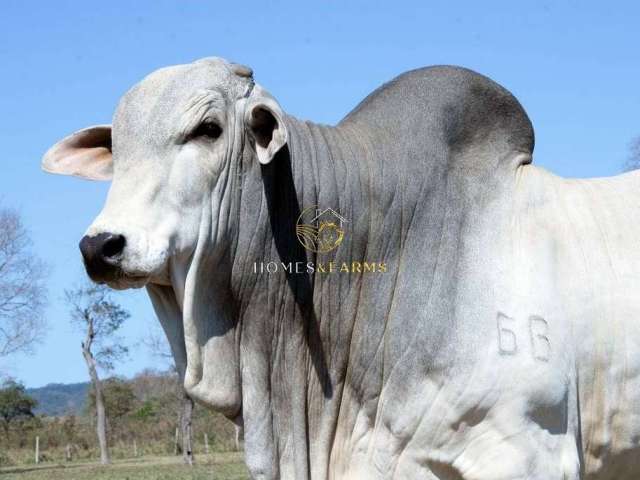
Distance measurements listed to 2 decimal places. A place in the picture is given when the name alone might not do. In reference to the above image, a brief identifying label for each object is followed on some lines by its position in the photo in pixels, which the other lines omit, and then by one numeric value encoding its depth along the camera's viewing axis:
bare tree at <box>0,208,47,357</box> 33.31
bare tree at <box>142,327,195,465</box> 33.69
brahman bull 3.31
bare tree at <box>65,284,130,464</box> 41.00
